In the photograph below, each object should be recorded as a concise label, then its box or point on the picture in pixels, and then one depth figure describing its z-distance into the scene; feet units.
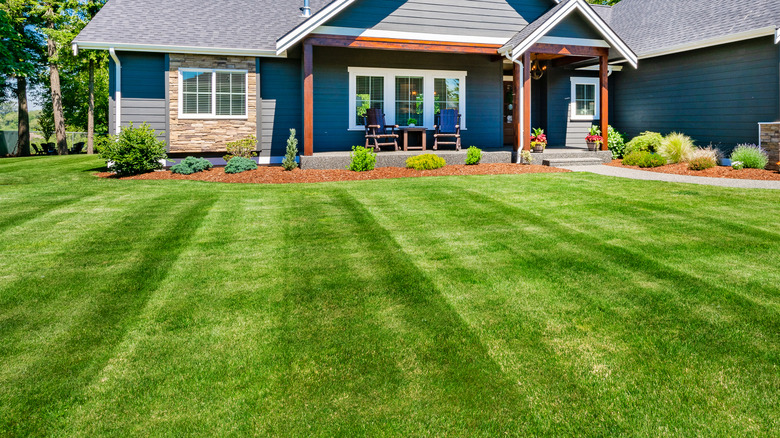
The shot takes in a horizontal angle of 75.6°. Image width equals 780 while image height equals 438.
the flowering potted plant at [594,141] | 45.65
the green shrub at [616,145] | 50.24
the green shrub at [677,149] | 42.55
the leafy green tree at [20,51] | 65.26
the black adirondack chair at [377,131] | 43.09
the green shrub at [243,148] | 43.21
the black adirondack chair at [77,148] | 86.63
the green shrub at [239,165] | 38.40
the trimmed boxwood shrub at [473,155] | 41.11
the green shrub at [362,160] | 37.78
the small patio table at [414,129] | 44.14
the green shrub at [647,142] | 46.16
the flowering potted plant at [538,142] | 43.62
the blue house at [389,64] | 41.81
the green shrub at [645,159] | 41.06
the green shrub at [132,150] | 36.73
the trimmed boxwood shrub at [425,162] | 38.24
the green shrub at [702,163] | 38.27
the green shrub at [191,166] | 38.60
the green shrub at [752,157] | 38.65
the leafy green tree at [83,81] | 80.33
